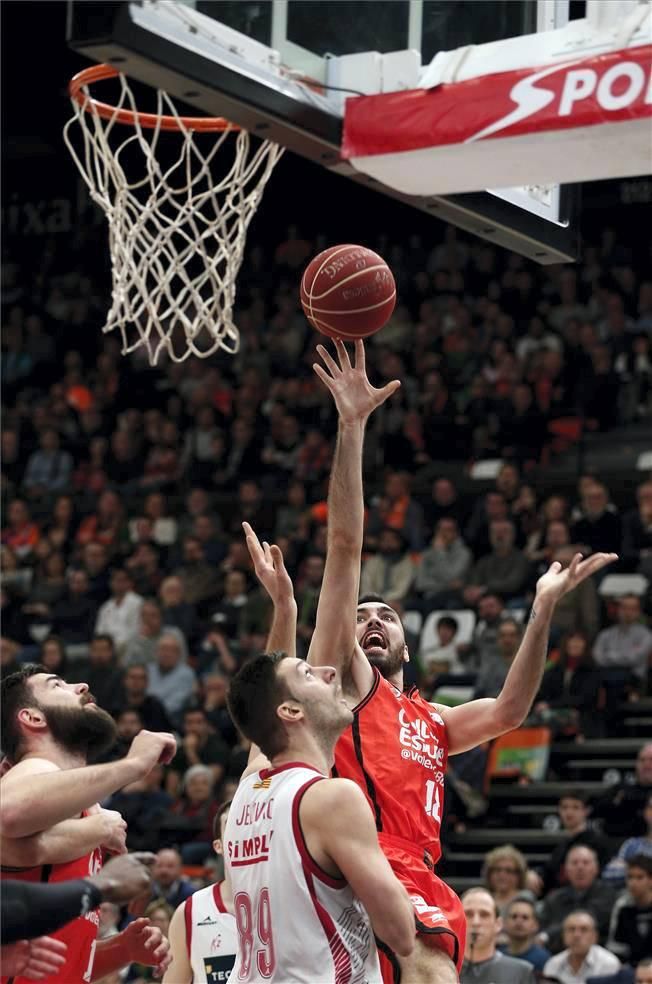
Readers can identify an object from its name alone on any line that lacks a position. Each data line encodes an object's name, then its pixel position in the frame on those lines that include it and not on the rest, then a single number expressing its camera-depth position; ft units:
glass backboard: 27.71
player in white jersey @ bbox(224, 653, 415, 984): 23.44
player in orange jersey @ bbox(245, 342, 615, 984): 29.79
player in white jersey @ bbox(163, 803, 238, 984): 35.97
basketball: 32.62
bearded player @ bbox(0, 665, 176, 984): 23.94
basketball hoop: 38.48
